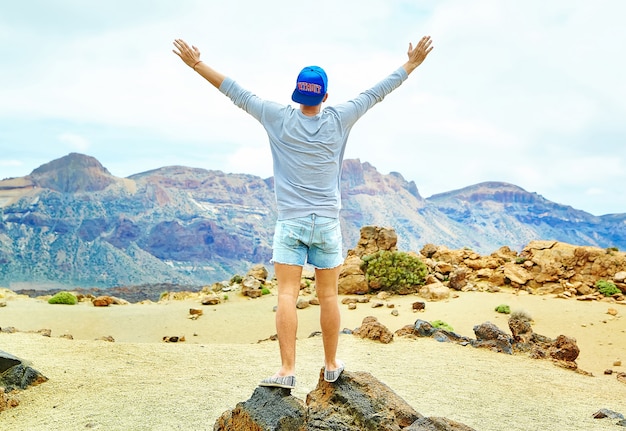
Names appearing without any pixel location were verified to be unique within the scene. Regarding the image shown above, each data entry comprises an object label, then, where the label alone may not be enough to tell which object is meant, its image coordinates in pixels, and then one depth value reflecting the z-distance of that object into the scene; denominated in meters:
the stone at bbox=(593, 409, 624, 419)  7.77
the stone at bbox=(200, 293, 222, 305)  19.92
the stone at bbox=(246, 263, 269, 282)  23.59
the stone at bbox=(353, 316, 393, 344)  11.77
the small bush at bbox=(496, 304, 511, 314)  16.81
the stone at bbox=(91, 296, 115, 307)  20.25
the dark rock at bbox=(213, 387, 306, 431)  4.99
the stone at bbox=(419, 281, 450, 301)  18.59
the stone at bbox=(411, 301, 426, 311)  16.83
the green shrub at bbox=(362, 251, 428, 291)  19.56
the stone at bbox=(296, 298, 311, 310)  18.14
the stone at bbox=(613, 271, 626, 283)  19.35
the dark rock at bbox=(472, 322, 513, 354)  11.88
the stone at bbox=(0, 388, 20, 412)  7.56
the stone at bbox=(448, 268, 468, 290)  20.14
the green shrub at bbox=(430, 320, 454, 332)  13.91
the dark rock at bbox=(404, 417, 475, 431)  5.05
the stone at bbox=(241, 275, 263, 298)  21.03
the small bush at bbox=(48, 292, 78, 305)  20.05
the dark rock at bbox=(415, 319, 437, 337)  12.74
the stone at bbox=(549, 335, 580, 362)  11.77
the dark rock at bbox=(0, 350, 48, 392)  8.24
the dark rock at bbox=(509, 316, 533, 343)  12.48
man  5.03
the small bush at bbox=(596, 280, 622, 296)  18.78
